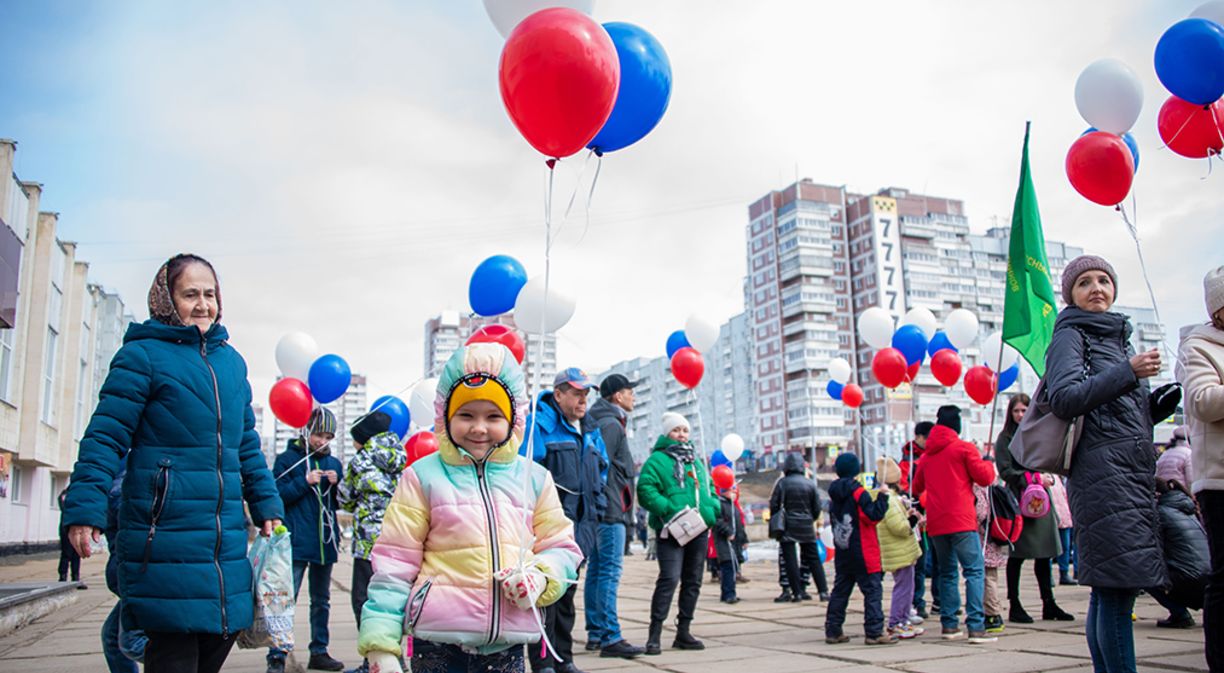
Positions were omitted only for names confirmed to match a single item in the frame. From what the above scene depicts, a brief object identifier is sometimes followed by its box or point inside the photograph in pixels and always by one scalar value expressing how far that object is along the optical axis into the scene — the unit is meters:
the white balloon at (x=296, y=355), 9.95
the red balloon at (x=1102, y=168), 6.41
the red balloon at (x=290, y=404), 9.72
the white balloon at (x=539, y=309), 7.14
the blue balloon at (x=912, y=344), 12.58
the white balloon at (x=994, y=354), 12.57
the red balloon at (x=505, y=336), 8.07
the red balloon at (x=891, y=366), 12.30
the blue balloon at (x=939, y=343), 12.92
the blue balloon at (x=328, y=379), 9.68
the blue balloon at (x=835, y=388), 16.55
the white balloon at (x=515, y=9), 4.63
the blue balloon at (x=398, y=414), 10.97
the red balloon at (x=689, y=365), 11.00
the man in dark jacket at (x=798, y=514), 10.27
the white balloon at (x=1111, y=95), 6.73
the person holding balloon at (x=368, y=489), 5.82
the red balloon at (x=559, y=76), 4.01
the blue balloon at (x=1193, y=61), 5.73
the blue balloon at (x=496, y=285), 7.68
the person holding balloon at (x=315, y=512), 5.91
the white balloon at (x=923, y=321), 13.02
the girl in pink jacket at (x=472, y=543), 2.68
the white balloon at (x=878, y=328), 12.72
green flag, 5.73
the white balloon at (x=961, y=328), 12.65
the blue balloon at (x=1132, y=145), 7.21
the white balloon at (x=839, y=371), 16.34
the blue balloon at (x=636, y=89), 4.97
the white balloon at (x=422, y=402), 10.86
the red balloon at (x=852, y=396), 15.81
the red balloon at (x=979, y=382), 11.80
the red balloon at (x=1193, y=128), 6.24
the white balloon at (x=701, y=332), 10.95
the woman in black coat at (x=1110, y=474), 3.43
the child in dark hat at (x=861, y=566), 6.36
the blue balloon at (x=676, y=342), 12.05
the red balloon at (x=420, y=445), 9.80
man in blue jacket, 5.57
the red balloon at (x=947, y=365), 12.77
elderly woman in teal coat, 2.84
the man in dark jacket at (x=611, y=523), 6.11
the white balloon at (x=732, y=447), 18.19
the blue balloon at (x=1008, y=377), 12.16
